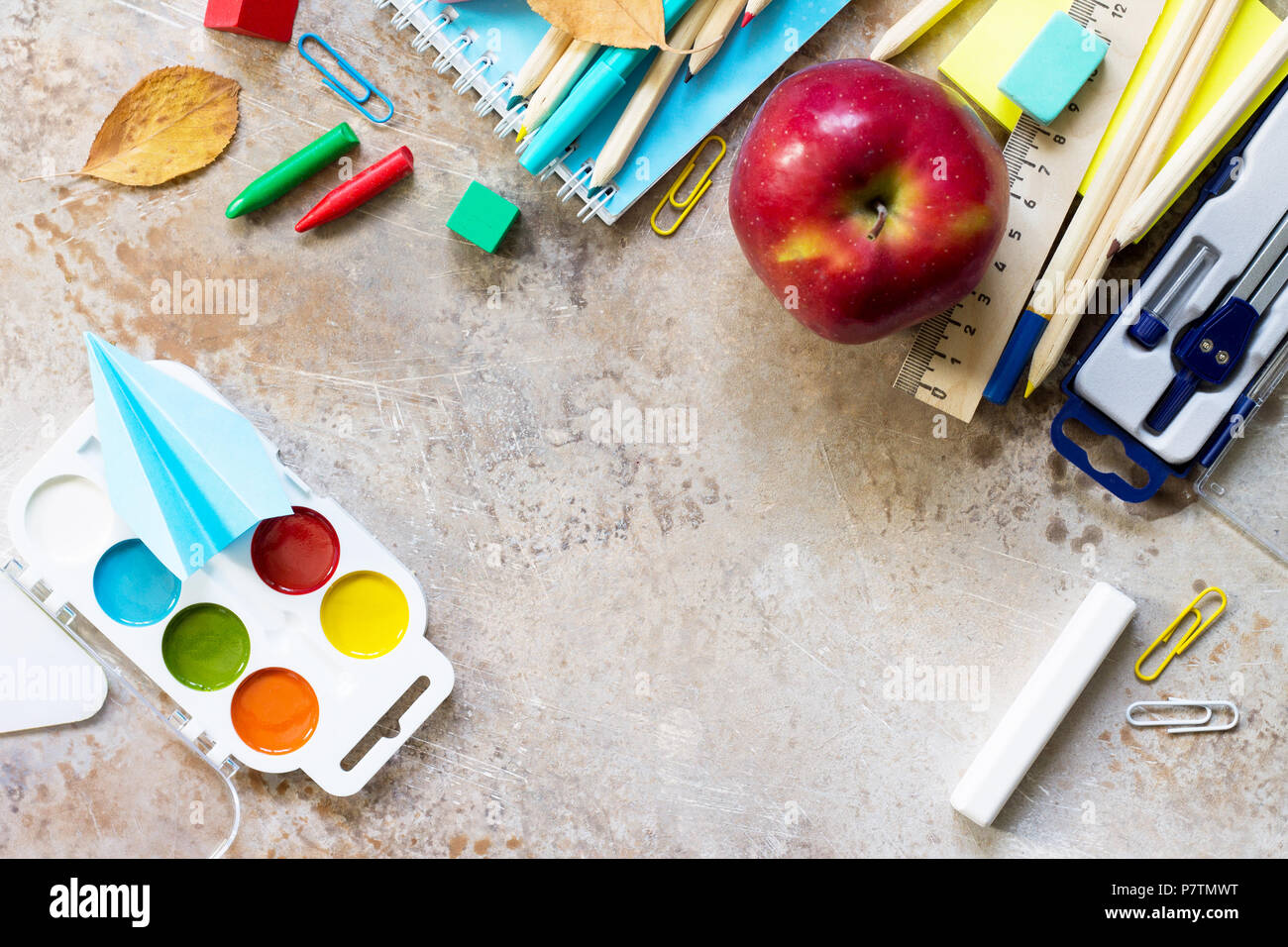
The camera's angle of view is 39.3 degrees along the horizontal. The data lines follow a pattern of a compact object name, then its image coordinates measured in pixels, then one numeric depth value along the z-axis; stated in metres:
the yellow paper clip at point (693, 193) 0.56
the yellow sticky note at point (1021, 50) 0.54
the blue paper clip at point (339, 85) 0.56
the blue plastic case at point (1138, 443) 0.54
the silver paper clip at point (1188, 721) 0.56
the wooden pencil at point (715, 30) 0.54
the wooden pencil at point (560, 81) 0.54
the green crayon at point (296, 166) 0.56
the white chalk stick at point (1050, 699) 0.55
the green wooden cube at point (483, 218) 0.55
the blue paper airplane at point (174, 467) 0.54
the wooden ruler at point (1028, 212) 0.54
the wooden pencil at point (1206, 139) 0.53
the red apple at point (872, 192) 0.50
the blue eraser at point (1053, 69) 0.53
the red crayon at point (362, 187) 0.56
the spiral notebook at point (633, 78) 0.55
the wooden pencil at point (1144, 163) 0.53
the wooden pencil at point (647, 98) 0.54
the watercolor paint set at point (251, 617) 0.55
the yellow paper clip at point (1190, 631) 0.56
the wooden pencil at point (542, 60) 0.55
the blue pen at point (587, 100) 0.54
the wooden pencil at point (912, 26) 0.54
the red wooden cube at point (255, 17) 0.55
